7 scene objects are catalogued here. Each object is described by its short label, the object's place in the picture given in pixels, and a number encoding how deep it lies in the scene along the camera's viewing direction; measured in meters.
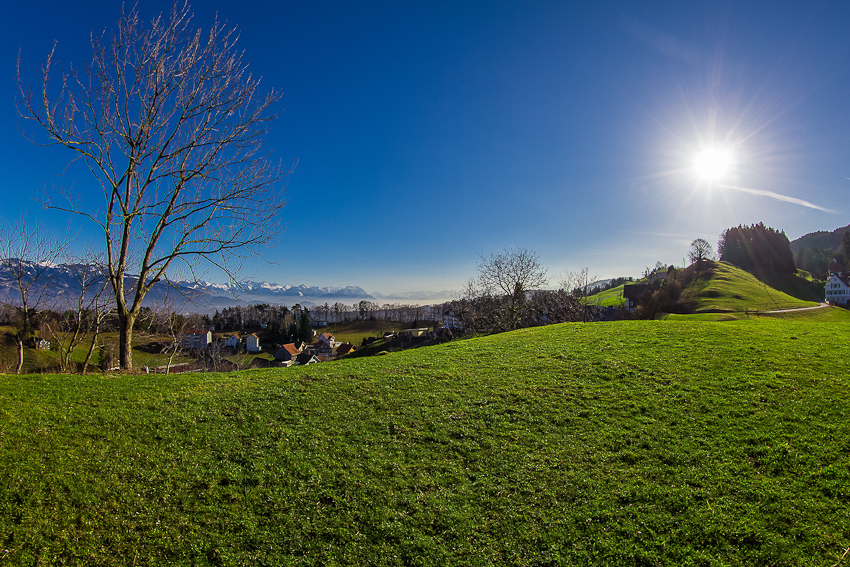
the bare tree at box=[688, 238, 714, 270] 114.94
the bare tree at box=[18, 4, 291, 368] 13.81
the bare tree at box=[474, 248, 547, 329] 46.71
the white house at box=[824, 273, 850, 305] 88.50
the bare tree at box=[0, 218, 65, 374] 21.52
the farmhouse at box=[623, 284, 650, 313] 108.89
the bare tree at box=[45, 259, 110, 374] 21.88
